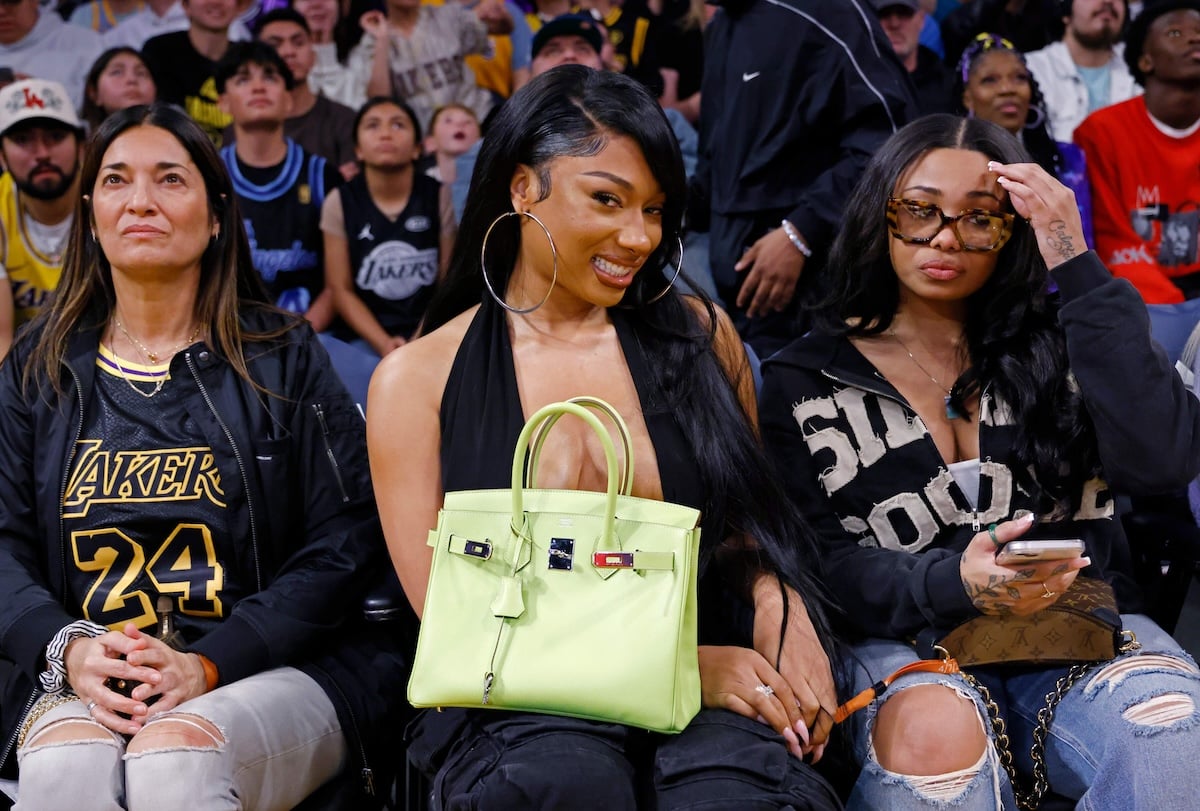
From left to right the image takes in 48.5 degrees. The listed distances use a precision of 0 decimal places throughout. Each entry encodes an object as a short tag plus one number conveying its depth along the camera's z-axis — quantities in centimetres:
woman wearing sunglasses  212
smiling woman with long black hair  222
